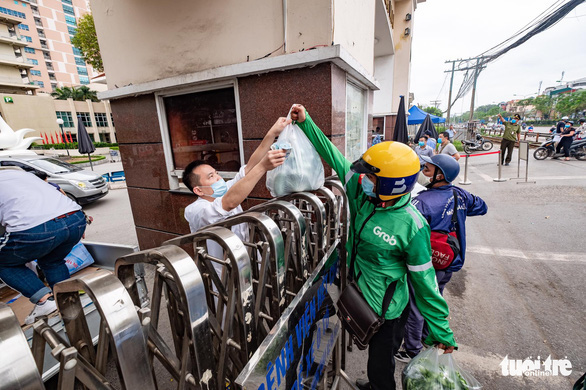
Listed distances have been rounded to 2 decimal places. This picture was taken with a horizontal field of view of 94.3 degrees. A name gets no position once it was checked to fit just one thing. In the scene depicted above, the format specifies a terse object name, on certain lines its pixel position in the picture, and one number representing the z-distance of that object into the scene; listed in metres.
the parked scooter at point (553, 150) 12.17
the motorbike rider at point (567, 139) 11.87
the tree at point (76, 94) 42.22
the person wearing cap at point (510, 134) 10.54
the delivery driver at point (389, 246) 1.63
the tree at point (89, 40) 18.52
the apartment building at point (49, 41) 46.31
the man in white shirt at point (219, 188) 1.66
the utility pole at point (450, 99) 32.78
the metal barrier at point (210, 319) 0.79
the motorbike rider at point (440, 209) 2.51
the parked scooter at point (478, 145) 18.62
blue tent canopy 16.30
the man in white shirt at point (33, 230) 2.38
